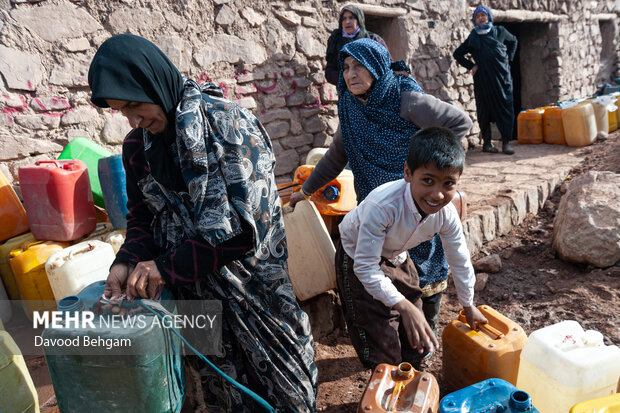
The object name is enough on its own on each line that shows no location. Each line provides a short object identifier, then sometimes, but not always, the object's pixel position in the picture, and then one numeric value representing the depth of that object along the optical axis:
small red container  2.67
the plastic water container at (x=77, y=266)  2.43
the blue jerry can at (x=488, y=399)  1.44
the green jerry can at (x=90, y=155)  3.04
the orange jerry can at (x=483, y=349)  1.86
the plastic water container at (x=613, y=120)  6.84
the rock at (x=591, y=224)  3.11
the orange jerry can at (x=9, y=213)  2.84
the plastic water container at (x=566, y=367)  1.65
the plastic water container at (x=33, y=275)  2.62
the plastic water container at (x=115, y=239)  2.65
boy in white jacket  1.62
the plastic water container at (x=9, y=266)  2.78
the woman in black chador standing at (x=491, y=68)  6.00
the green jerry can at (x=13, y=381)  1.43
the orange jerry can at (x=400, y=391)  1.42
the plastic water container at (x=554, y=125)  6.37
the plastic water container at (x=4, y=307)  2.76
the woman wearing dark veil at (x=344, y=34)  4.33
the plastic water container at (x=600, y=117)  6.48
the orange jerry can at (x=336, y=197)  2.69
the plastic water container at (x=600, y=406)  1.36
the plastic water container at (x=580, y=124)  6.09
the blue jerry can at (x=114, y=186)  2.71
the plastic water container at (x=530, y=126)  6.55
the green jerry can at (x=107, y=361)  1.22
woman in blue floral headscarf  2.17
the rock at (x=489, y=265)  3.35
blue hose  1.29
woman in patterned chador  1.30
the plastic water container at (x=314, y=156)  3.53
